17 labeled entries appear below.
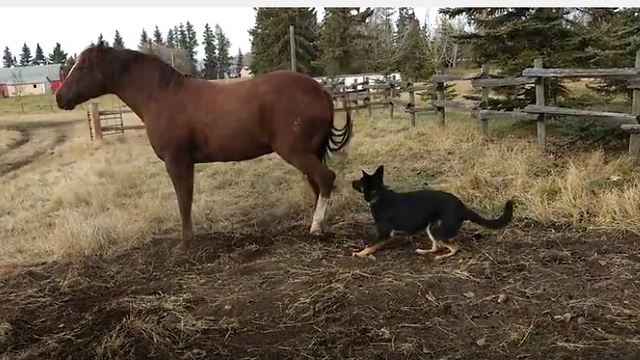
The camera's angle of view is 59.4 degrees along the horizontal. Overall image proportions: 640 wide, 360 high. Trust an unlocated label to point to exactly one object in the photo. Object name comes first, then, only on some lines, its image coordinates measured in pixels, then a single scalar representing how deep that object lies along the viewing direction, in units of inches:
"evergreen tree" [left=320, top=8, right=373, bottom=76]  1483.8
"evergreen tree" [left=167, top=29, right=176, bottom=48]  2869.1
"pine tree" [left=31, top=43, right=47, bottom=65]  4747.5
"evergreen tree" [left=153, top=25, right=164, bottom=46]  3072.6
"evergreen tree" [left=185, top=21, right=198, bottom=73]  2969.5
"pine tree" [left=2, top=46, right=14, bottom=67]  4473.4
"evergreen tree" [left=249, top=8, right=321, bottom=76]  1379.2
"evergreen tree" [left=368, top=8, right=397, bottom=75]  1480.1
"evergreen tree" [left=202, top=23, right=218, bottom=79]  3019.2
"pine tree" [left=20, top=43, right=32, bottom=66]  4808.1
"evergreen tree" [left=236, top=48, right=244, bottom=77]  3008.1
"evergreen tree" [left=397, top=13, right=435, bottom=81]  1315.2
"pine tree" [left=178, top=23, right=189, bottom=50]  2864.2
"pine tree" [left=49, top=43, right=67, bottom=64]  3136.8
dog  173.5
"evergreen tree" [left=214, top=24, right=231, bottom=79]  3016.2
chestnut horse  206.7
